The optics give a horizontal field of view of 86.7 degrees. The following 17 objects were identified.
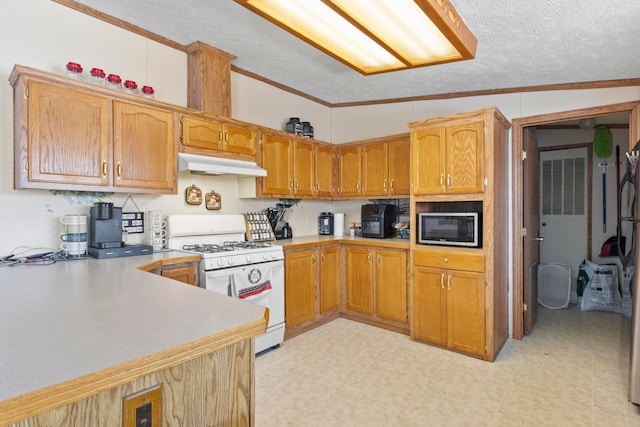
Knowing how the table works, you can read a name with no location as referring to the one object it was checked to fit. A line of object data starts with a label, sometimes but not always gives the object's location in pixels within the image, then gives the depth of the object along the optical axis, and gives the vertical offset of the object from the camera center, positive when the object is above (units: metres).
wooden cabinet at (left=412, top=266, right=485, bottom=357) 2.88 -0.87
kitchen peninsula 0.67 -0.32
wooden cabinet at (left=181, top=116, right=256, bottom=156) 2.78 +0.67
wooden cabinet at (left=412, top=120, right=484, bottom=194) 2.90 +0.47
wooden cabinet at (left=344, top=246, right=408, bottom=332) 3.45 -0.78
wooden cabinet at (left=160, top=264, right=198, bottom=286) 2.38 -0.43
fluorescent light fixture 1.76 +1.08
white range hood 2.70 +0.40
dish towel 2.73 -0.58
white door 4.61 +0.05
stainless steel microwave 2.98 -0.16
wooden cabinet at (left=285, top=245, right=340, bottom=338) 3.31 -0.79
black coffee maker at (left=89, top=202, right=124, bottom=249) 2.37 -0.09
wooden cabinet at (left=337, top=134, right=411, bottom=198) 3.71 +0.51
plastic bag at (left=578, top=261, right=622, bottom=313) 4.15 -1.01
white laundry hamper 4.43 -1.00
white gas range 2.63 -0.41
